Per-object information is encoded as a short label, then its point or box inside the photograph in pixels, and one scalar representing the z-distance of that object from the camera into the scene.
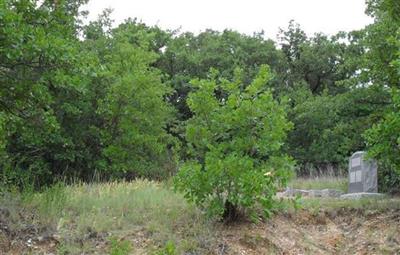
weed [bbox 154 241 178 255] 6.12
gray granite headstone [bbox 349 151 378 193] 13.21
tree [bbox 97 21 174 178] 19.67
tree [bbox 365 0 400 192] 9.05
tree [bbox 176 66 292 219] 7.84
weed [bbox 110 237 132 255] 6.08
